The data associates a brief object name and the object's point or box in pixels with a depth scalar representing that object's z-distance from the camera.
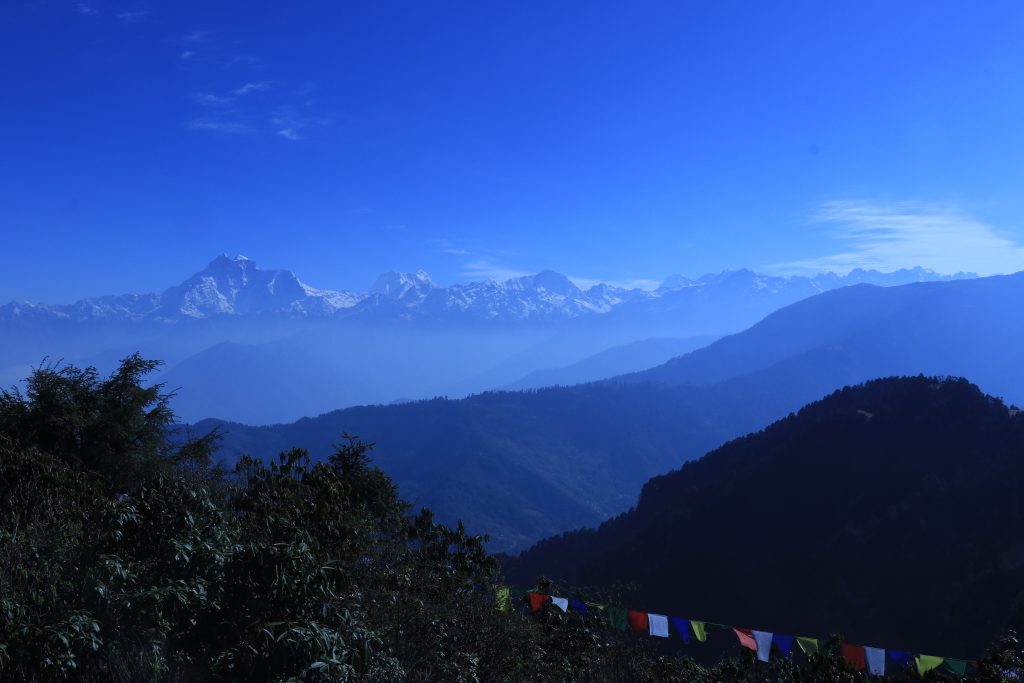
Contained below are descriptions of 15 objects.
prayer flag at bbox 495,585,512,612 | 13.95
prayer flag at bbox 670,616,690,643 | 24.67
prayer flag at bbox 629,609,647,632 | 24.56
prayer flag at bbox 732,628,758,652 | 22.59
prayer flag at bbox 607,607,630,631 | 22.52
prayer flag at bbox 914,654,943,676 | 20.59
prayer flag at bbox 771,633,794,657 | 21.90
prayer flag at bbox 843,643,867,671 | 21.97
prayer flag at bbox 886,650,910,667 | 20.23
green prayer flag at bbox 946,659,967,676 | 21.20
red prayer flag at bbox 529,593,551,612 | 21.29
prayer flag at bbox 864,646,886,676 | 21.06
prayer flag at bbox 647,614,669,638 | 23.33
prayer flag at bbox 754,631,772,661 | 22.25
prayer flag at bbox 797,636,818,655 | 21.48
